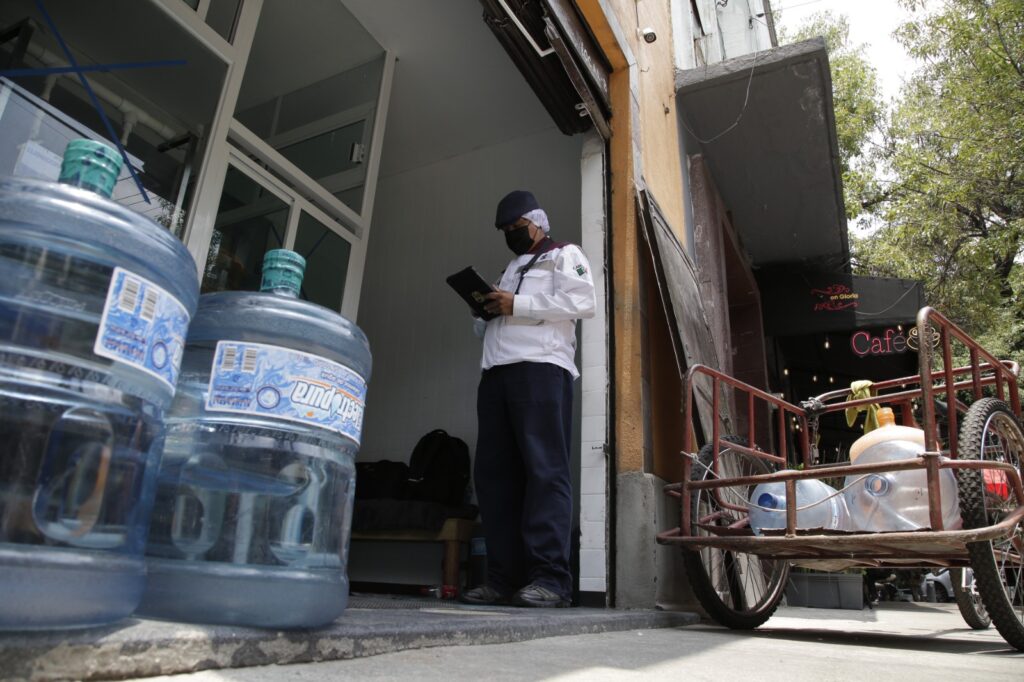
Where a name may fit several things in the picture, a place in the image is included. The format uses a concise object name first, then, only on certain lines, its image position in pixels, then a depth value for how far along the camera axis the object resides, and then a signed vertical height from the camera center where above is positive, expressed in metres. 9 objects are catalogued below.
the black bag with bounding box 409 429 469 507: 4.61 +0.52
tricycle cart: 2.20 +0.23
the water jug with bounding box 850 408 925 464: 2.64 +0.51
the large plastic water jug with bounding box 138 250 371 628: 1.17 +0.13
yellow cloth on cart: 3.17 +0.79
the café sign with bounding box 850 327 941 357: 7.91 +2.63
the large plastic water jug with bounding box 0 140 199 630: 0.87 +0.20
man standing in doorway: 2.64 +0.53
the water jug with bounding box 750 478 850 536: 2.63 +0.22
